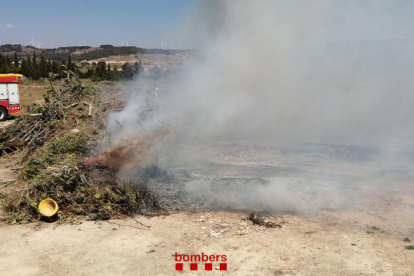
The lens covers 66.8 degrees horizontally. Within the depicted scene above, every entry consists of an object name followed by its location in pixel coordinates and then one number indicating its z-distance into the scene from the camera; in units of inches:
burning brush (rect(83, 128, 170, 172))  270.2
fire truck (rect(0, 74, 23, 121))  594.2
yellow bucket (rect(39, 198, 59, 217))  213.5
